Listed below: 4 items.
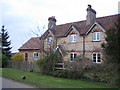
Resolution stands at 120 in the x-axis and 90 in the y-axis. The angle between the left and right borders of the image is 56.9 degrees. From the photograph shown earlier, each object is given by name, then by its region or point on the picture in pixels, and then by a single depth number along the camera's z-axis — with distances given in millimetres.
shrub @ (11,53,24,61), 24641
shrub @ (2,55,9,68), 20031
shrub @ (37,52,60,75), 13636
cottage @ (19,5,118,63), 17361
